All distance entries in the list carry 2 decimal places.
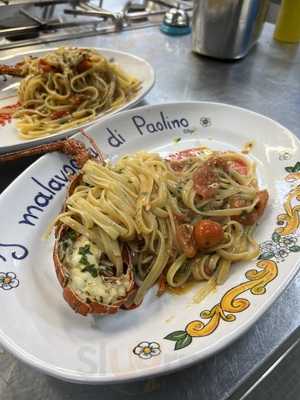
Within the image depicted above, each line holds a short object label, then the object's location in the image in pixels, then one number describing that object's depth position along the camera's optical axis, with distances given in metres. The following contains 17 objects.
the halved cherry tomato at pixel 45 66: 0.48
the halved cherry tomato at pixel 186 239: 0.28
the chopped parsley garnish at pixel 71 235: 0.27
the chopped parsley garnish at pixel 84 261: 0.25
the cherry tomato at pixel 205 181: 0.31
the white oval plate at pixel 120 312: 0.20
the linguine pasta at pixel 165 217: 0.27
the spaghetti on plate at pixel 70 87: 0.46
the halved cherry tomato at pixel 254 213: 0.31
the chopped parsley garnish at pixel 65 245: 0.26
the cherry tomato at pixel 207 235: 0.28
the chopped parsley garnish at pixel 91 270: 0.24
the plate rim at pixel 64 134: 0.36
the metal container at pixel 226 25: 0.59
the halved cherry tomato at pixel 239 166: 0.36
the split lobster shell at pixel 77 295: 0.23
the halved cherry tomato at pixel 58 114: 0.45
